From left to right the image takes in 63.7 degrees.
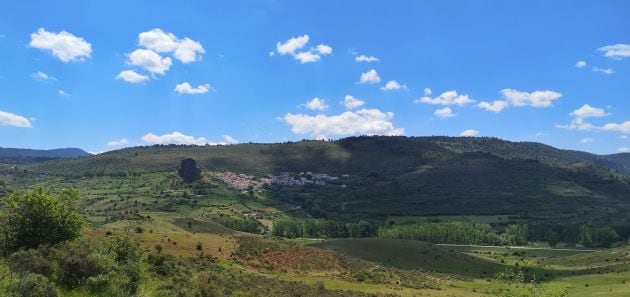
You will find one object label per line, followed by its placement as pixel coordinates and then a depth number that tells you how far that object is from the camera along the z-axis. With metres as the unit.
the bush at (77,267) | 32.72
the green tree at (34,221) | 39.19
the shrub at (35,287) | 26.42
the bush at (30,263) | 30.67
